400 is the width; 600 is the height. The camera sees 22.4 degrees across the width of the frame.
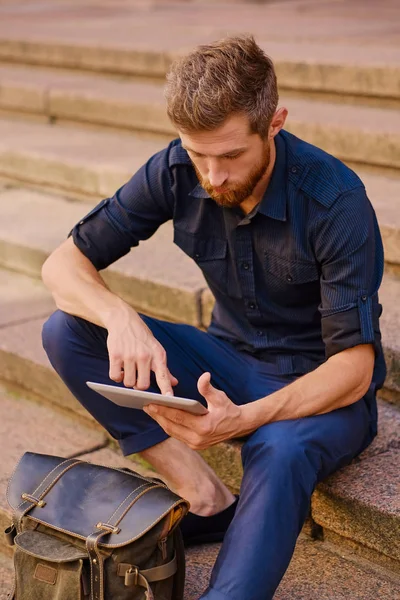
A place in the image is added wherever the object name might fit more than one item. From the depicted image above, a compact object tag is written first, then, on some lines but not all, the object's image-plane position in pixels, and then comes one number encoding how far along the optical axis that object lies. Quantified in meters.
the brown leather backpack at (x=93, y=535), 2.49
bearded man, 2.51
